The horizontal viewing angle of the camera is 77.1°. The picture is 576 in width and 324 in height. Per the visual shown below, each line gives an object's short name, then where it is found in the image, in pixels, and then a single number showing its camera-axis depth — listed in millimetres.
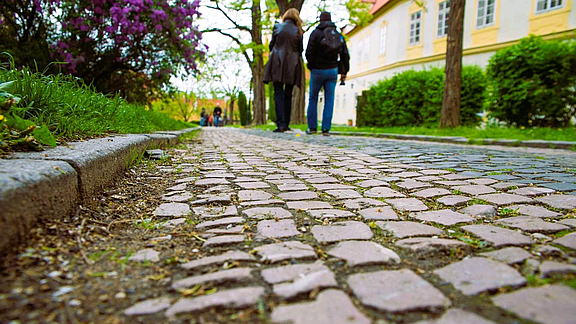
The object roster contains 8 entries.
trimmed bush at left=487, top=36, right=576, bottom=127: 8297
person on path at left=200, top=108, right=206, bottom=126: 34562
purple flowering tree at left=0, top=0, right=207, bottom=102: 6555
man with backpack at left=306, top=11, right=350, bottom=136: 8117
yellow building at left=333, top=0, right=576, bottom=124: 15516
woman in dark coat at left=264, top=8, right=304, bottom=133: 8828
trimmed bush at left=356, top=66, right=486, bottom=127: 10852
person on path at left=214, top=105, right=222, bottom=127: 34156
